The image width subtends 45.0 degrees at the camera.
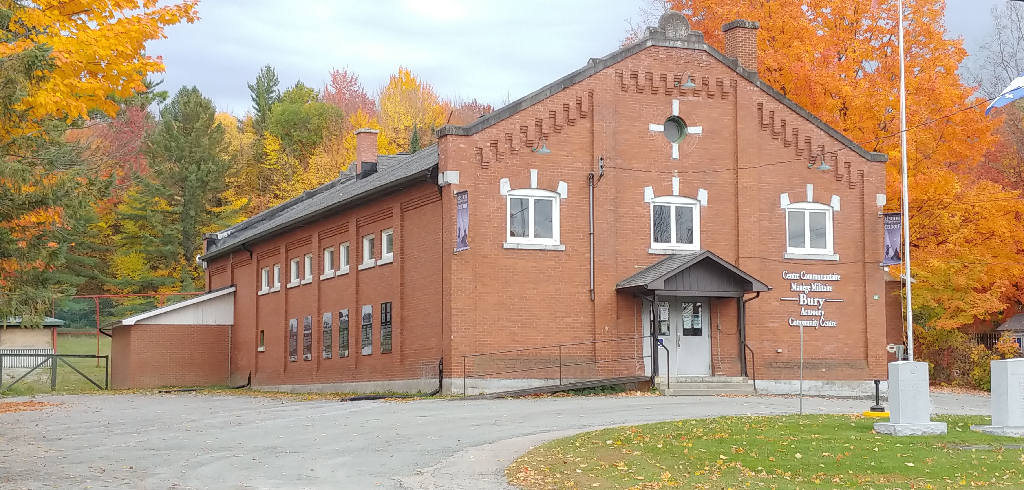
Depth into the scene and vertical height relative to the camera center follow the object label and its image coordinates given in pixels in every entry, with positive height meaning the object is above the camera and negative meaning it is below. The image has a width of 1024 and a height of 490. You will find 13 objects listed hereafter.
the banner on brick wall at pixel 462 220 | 29.77 +2.48
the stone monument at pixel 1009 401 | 18.28 -1.19
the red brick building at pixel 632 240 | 30.94 +2.19
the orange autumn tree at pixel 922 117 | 38.72 +6.70
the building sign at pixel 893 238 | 33.53 +2.27
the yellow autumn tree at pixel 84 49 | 16.36 +3.72
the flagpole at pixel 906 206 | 31.50 +3.02
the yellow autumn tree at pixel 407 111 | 73.25 +13.19
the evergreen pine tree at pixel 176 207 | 63.16 +6.11
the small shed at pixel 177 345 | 45.12 -0.76
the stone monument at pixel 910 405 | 18.14 -1.24
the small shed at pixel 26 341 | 45.53 -0.61
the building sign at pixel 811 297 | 33.81 +0.67
